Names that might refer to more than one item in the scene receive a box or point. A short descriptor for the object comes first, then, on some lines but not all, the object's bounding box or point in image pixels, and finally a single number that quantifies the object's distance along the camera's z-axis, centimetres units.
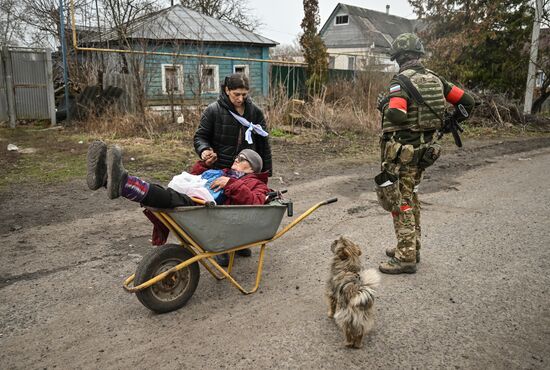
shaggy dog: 269
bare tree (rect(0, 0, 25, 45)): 2288
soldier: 363
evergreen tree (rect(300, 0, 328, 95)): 1511
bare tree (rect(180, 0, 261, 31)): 2884
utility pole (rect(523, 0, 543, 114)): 1419
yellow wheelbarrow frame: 284
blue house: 1120
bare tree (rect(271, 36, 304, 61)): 4005
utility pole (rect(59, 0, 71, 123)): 1219
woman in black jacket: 392
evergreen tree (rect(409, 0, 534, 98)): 1493
